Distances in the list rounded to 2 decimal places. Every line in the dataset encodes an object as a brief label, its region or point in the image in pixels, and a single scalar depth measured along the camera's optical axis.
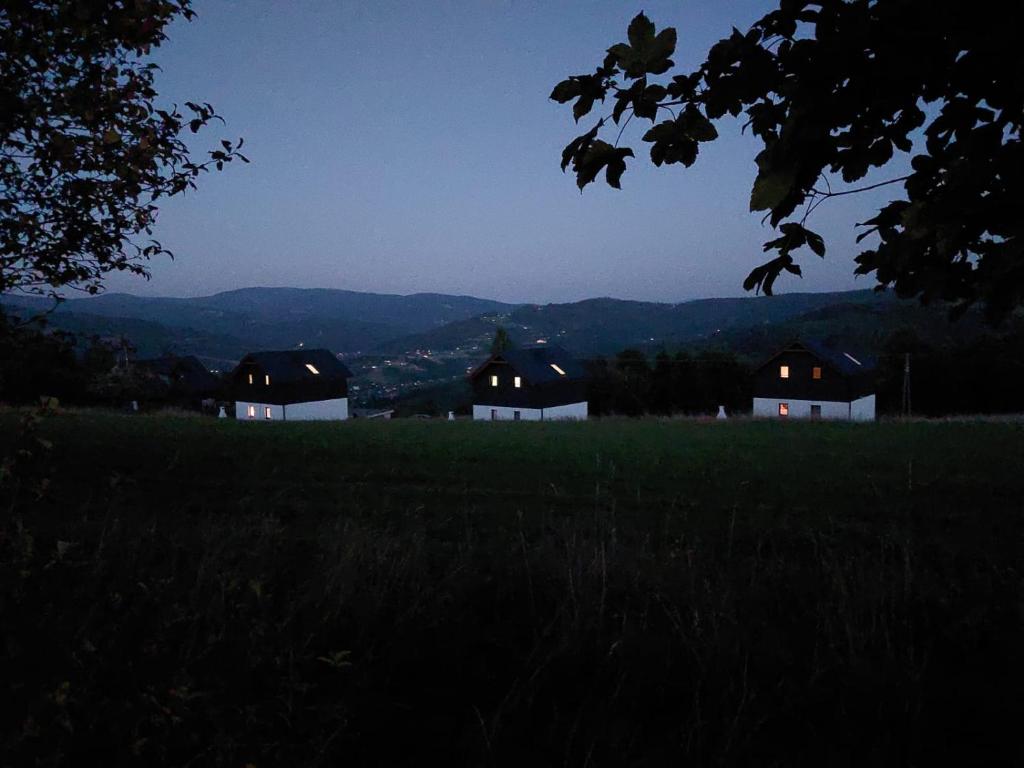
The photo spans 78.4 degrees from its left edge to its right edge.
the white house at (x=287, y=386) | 61.09
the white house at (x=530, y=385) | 56.75
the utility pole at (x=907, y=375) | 44.52
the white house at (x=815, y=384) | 53.81
